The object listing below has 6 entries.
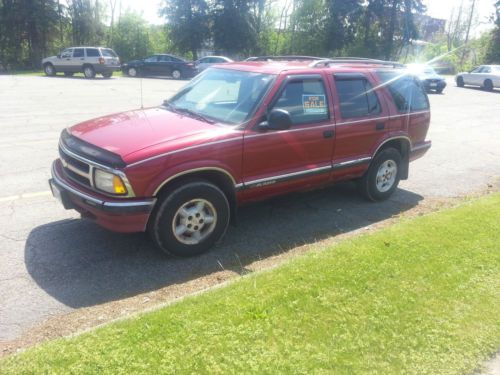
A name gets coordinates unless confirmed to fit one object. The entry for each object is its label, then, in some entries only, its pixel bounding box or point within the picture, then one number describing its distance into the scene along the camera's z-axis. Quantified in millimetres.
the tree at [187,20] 41250
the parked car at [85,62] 27844
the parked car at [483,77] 28312
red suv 4121
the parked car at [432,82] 24112
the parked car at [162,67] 30234
